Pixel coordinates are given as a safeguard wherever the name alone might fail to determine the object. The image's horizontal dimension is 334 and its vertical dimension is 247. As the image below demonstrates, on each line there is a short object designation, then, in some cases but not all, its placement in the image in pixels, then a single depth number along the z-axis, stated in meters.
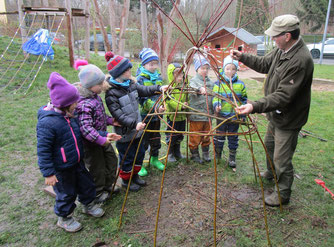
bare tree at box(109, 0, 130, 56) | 6.21
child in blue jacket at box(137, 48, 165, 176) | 3.22
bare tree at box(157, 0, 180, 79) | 7.15
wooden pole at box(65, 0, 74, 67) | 8.94
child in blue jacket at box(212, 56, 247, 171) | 3.31
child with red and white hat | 2.65
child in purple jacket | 2.34
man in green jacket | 2.26
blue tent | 8.80
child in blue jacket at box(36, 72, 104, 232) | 2.04
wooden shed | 15.76
